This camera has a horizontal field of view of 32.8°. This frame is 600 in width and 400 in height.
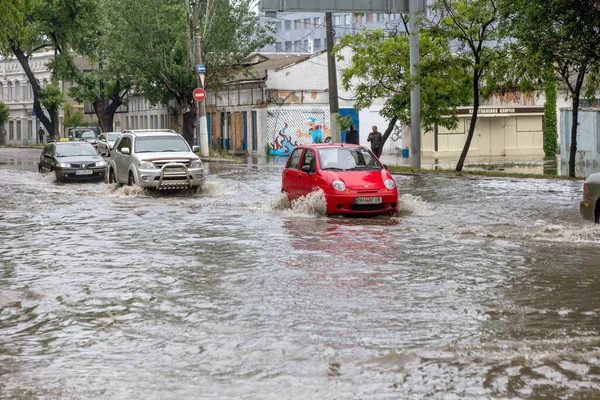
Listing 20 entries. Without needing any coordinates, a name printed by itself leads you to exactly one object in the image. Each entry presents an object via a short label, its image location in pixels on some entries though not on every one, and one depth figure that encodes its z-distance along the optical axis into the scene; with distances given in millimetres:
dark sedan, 32938
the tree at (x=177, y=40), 52719
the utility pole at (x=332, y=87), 38081
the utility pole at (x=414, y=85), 33062
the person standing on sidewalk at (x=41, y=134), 89175
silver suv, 26625
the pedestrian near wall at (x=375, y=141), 38469
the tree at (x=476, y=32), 32625
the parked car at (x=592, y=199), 15500
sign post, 47244
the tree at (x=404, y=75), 34594
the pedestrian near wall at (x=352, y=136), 39000
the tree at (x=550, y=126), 54219
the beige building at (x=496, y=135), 56500
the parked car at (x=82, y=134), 65988
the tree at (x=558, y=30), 25500
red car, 19531
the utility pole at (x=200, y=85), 47781
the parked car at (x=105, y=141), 54944
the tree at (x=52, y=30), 65438
